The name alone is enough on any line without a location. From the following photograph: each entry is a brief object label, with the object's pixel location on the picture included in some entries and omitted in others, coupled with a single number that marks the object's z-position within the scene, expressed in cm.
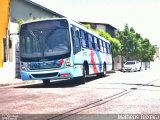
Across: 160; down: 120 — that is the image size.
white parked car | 4022
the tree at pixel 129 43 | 6148
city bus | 1421
